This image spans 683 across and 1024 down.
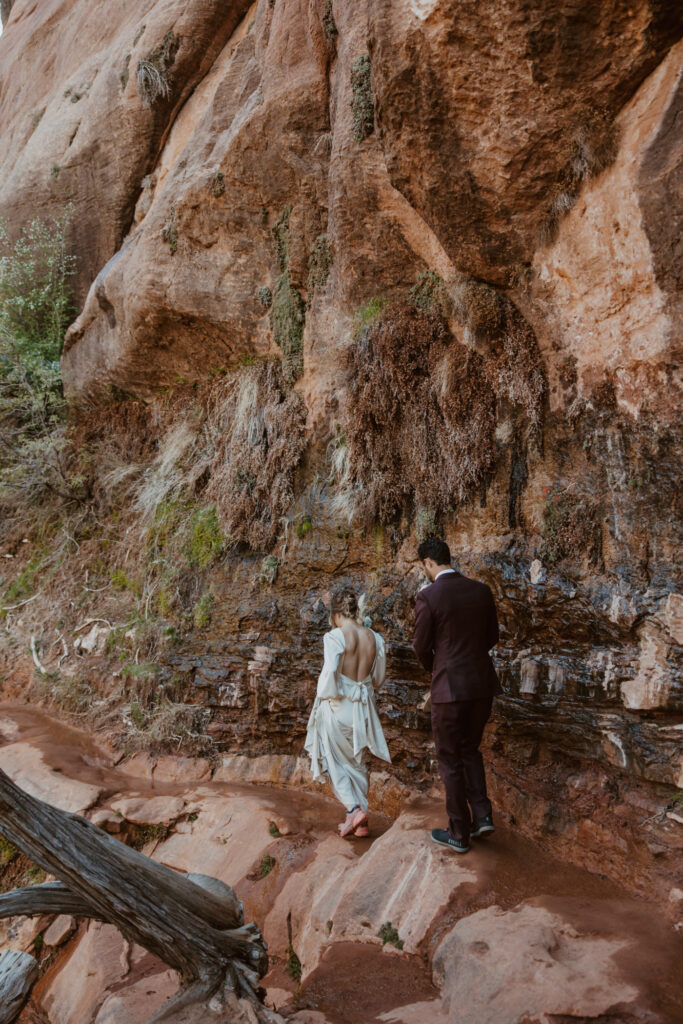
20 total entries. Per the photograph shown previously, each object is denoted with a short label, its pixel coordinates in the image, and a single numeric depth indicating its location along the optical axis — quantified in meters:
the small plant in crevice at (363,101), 6.35
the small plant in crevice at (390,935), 3.90
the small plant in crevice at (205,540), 7.88
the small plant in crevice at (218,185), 7.94
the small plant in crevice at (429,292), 6.35
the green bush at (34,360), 10.53
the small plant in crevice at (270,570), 7.07
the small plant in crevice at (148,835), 6.31
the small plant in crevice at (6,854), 6.77
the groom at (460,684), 4.21
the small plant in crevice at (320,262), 7.58
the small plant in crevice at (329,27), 6.84
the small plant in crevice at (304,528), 7.00
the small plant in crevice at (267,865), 5.29
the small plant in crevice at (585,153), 4.76
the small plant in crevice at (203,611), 7.48
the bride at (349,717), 5.20
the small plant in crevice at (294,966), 4.23
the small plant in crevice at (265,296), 8.17
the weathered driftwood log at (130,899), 3.02
